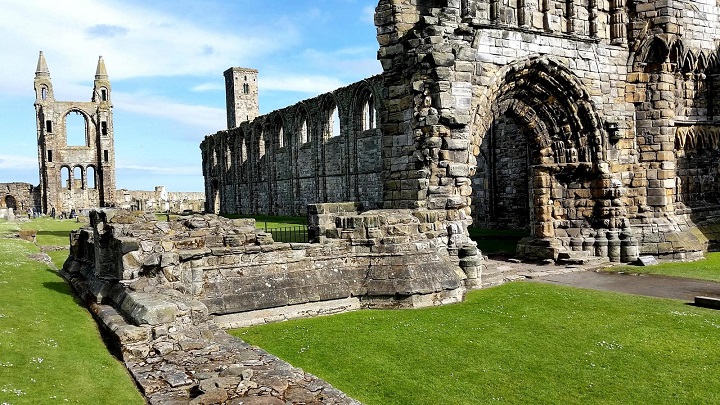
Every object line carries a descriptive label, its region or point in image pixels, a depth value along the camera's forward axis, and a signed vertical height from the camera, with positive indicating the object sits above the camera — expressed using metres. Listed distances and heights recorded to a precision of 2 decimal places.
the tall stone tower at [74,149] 55.62 +6.28
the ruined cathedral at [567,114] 12.45 +2.09
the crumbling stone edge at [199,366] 5.29 -1.66
